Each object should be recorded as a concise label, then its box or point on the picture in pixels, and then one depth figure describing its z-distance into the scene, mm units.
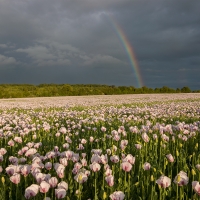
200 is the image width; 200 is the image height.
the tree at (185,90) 76875
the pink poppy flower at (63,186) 2354
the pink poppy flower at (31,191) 2283
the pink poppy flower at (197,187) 2270
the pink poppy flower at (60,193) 2220
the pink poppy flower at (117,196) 2146
